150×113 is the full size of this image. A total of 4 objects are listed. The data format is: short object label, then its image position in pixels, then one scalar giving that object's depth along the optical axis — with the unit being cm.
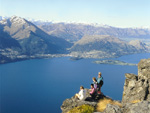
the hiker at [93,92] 2832
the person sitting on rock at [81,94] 2692
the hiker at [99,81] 2972
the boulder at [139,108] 1769
